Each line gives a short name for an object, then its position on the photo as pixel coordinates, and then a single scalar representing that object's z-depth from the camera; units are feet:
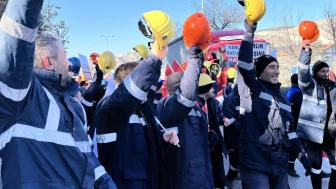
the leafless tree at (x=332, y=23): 63.41
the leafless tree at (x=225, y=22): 112.78
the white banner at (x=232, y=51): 26.94
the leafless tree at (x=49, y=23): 50.31
